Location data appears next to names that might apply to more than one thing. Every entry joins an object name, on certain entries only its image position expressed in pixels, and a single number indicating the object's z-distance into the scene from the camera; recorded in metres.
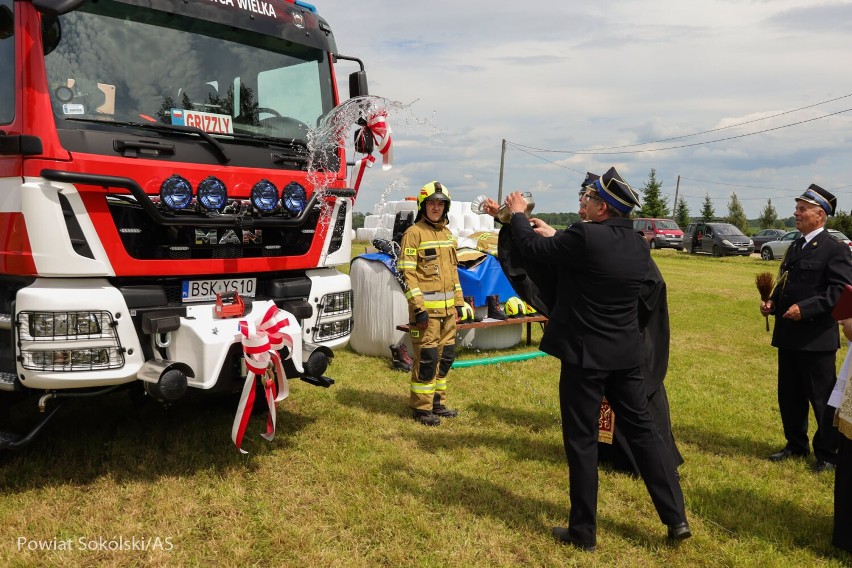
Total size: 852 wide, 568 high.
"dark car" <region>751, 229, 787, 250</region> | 32.47
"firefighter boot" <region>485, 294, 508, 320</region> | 8.46
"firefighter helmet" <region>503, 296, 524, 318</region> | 8.62
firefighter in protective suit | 5.69
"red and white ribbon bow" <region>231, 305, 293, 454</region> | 3.88
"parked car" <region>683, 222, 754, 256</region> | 29.41
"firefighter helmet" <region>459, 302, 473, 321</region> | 8.04
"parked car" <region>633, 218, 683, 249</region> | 32.97
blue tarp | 8.48
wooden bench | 7.64
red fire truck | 3.51
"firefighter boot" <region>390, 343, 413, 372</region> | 7.52
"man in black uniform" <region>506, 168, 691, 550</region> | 3.52
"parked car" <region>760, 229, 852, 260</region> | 27.05
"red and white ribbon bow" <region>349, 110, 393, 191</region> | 5.16
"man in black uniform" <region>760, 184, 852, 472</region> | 4.79
